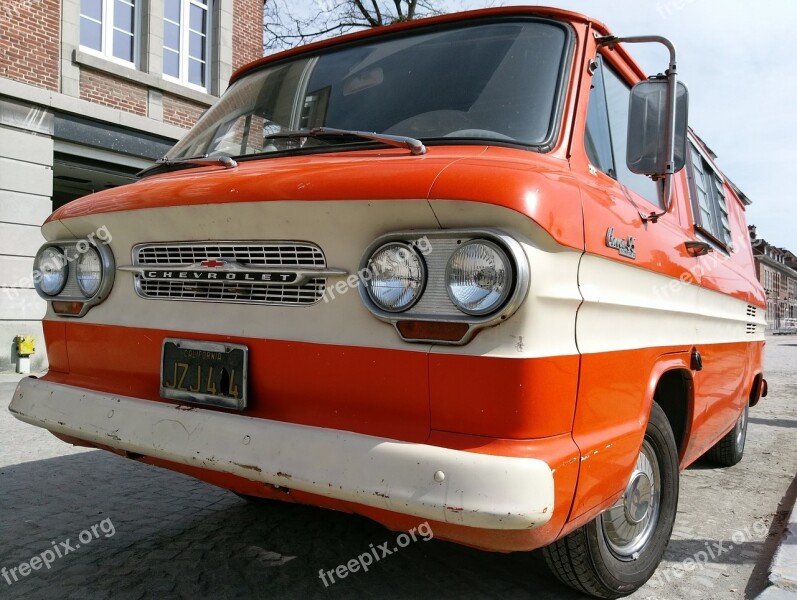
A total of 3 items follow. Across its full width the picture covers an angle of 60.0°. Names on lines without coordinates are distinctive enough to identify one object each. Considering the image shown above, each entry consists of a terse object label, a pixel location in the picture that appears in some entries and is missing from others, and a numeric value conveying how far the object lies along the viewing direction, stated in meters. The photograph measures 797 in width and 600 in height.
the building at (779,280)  99.06
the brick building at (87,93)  10.41
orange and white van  1.93
